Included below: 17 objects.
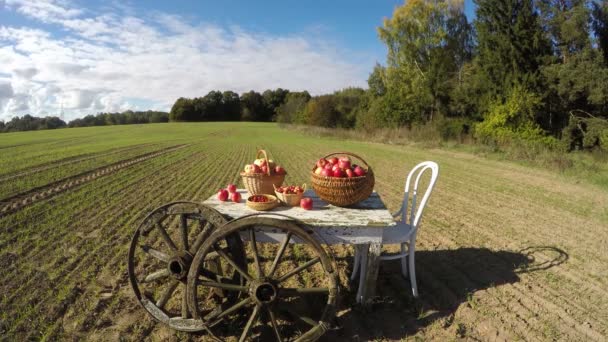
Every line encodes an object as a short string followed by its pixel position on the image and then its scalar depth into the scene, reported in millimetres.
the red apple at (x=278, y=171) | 3459
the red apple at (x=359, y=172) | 3221
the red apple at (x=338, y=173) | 3170
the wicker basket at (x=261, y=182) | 3344
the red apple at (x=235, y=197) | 3430
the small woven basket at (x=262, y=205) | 3049
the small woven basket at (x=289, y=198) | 3236
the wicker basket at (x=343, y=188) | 3154
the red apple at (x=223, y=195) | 3453
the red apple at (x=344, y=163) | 3271
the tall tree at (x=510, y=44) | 21234
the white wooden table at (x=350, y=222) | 2947
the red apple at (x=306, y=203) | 3188
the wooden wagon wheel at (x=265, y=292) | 2693
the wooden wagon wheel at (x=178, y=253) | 2859
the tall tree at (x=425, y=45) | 31469
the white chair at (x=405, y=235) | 3492
